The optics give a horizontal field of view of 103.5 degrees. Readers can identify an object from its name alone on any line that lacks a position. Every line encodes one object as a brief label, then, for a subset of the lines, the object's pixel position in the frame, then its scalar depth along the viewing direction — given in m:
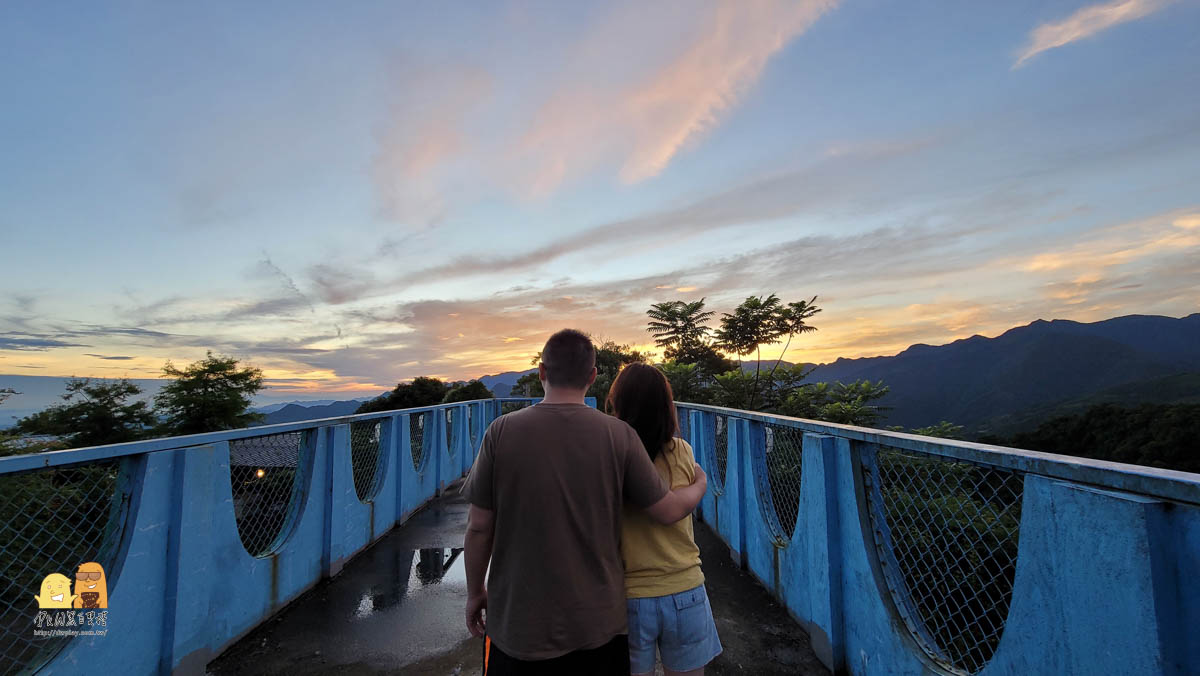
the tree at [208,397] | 33.91
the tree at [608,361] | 23.21
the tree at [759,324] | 20.33
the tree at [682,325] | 26.83
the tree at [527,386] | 27.63
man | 1.49
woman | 1.65
